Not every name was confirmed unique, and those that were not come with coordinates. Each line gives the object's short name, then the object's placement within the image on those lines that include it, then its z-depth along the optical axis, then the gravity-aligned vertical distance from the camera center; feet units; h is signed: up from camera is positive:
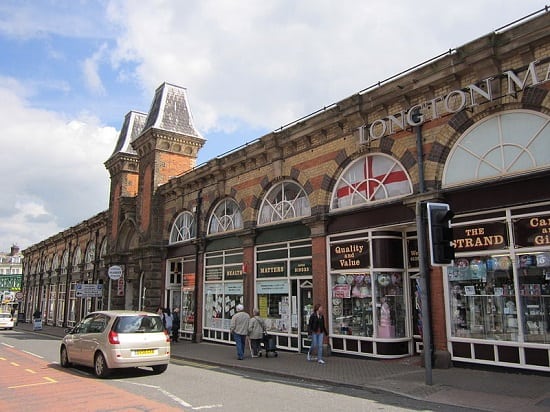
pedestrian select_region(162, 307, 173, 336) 66.18 -3.49
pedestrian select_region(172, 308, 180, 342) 68.95 -4.78
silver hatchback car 35.45 -3.74
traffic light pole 30.17 +0.69
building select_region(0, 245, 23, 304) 239.30 +19.70
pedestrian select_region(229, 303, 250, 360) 47.15 -3.61
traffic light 29.99 +3.68
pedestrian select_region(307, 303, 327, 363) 43.06 -3.30
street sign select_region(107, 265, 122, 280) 78.90 +3.75
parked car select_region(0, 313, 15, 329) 113.09 -6.12
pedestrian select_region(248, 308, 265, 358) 48.32 -3.97
